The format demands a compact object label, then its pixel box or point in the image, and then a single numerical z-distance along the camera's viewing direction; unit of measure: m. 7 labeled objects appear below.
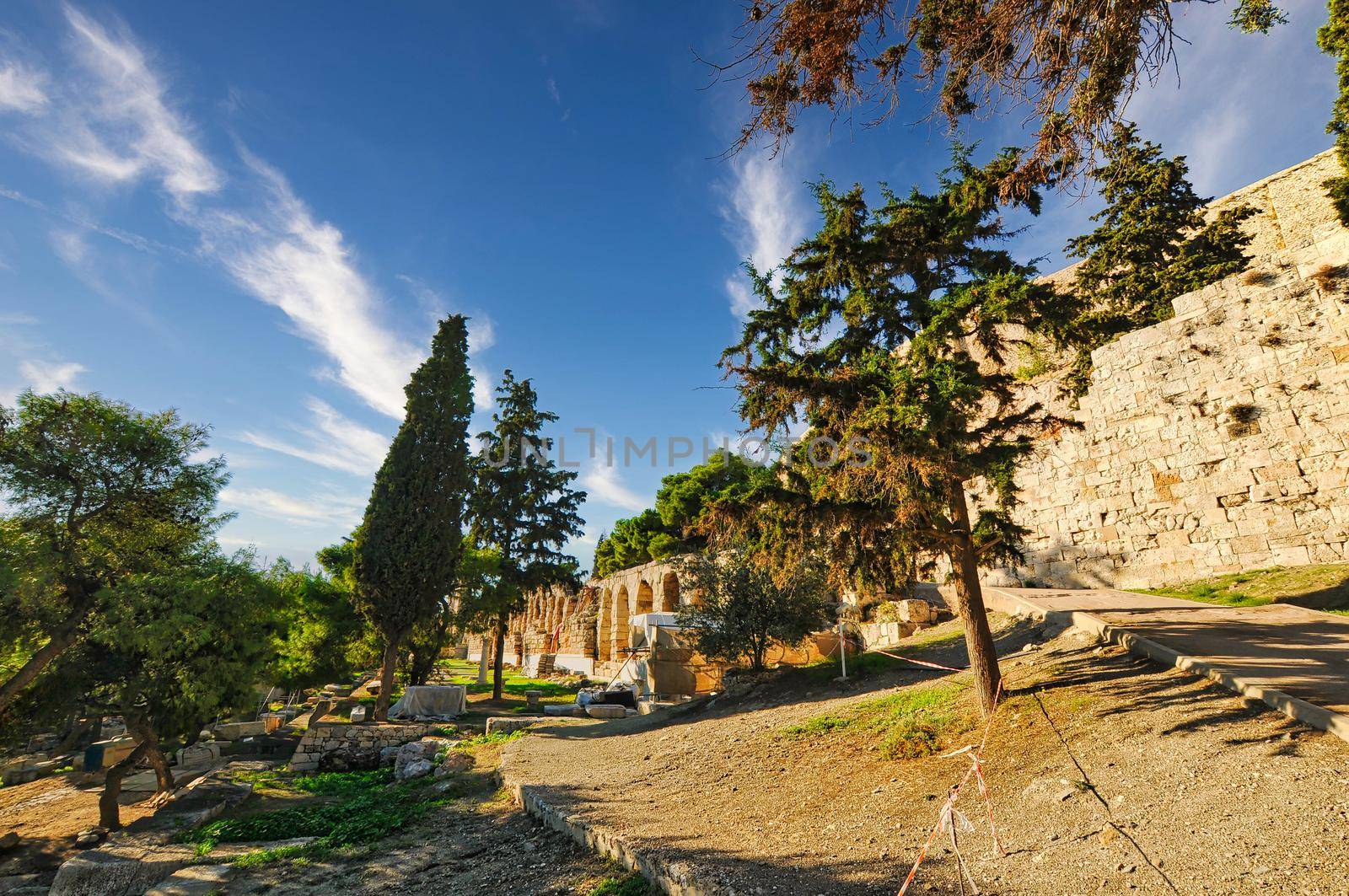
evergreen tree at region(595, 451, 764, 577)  32.82
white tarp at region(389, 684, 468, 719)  14.54
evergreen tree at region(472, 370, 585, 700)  20.84
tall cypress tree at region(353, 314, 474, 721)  14.98
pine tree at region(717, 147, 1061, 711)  4.86
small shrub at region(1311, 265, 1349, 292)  10.25
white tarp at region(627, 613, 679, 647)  15.05
